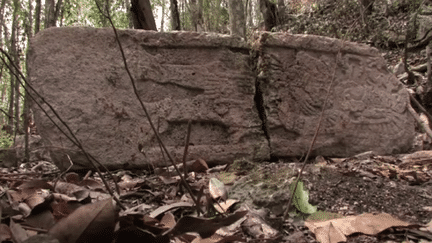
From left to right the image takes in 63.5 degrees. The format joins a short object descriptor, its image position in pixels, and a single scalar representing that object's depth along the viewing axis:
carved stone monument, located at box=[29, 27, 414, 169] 2.22
